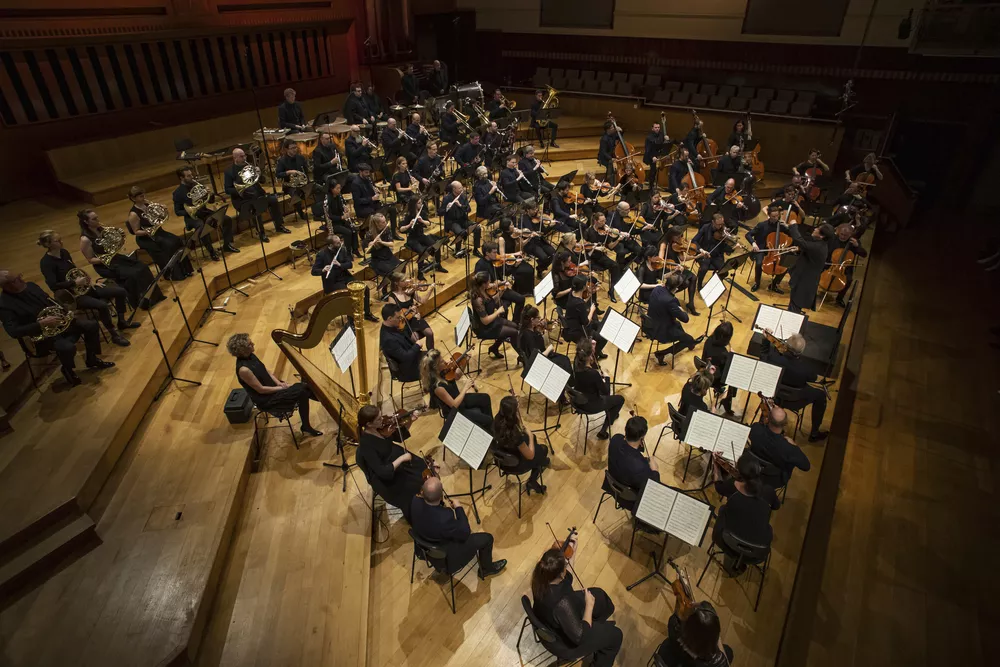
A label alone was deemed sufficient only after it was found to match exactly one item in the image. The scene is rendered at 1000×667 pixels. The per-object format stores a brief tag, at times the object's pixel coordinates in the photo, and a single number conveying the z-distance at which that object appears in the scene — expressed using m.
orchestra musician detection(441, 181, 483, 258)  8.20
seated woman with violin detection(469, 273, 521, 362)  6.07
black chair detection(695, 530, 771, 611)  3.88
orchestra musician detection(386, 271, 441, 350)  5.73
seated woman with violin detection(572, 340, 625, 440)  5.03
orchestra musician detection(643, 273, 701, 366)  6.31
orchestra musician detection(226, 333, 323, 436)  4.68
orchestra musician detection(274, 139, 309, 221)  8.48
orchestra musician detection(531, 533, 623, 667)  3.15
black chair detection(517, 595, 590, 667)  3.25
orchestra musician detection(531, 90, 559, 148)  12.67
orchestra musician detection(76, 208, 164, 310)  5.81
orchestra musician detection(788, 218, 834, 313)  6.95
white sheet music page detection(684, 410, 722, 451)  4.30
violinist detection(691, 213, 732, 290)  7.64
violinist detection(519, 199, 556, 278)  8.02
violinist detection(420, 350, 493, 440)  4.86
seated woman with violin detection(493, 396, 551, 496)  4.30
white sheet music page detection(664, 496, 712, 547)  3.65
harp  3.75
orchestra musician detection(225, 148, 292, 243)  7.71
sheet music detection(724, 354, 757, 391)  4.84
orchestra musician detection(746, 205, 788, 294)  7.80
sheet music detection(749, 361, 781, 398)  4.75
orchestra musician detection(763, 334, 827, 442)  5.13
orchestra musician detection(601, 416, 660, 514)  4.16
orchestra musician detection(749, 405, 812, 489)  4.36
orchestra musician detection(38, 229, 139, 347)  5.32
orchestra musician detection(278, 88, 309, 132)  10.33
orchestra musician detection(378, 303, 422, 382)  5.41
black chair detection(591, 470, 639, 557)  4.18
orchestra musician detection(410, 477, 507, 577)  3.74
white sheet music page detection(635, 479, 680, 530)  3.77
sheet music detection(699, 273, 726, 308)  5.98
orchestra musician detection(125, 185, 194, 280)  6.56
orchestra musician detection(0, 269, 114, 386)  4.88
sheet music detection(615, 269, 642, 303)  6.03
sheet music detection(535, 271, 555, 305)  5.84
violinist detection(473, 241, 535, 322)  6.57
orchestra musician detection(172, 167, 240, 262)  7.29
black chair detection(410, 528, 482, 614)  3.72
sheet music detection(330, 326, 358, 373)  4.36
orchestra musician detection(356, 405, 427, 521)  3.99
